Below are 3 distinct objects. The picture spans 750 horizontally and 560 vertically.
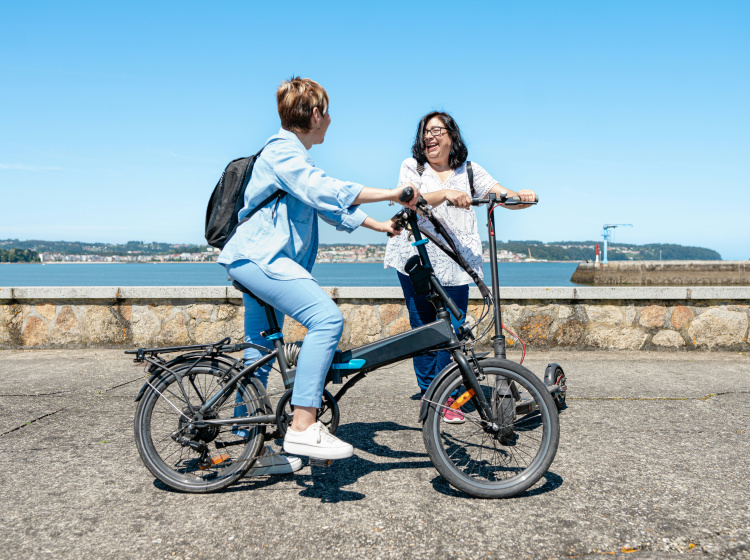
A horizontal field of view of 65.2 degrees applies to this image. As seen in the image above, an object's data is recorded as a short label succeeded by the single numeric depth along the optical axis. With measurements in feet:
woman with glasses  13.08
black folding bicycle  8.80
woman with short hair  8.57
